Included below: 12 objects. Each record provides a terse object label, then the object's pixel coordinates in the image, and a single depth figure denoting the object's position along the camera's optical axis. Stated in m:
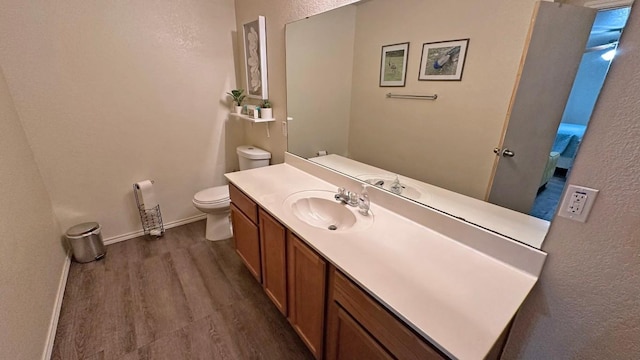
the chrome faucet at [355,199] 1.41
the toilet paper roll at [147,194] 2.43
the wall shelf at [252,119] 2.28
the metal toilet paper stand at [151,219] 2.55
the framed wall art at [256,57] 2.19
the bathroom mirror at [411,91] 1.00
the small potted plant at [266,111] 2.31
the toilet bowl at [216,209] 2.40
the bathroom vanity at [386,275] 0.77
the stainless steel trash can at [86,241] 2.15
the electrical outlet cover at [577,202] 0.78
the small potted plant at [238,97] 2.59
